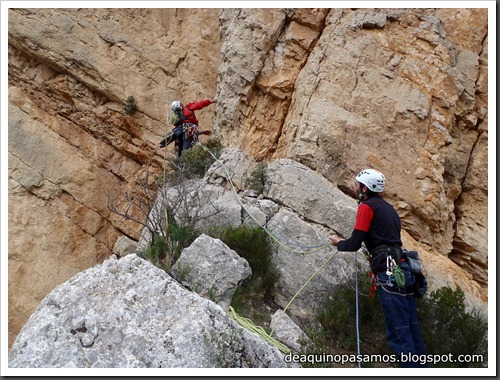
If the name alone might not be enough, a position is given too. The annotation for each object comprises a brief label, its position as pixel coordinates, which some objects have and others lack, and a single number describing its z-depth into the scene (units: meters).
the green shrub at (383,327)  5.73
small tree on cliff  6.68
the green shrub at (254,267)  6.16
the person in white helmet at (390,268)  5.12
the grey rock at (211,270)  5.98
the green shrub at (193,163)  9.07
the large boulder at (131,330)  4.40
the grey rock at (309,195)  7.45
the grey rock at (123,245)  10.83
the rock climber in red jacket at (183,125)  10.25
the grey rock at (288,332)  5.66
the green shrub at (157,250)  6.56
